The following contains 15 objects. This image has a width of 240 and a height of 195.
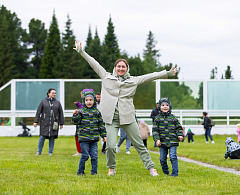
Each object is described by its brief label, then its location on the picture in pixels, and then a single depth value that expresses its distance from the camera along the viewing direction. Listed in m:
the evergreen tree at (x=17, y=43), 70.47
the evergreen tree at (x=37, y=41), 75.75
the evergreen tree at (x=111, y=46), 68.56
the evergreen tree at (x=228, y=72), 86.44
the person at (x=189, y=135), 18.44
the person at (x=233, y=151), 10.14
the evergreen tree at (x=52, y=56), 66.19
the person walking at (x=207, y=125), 18.34
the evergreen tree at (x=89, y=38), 81.19
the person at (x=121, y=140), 12.18
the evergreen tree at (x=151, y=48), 103.50
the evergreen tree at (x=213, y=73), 102.62
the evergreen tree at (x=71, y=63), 65.69
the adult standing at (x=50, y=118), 11.35
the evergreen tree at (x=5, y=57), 63.09
